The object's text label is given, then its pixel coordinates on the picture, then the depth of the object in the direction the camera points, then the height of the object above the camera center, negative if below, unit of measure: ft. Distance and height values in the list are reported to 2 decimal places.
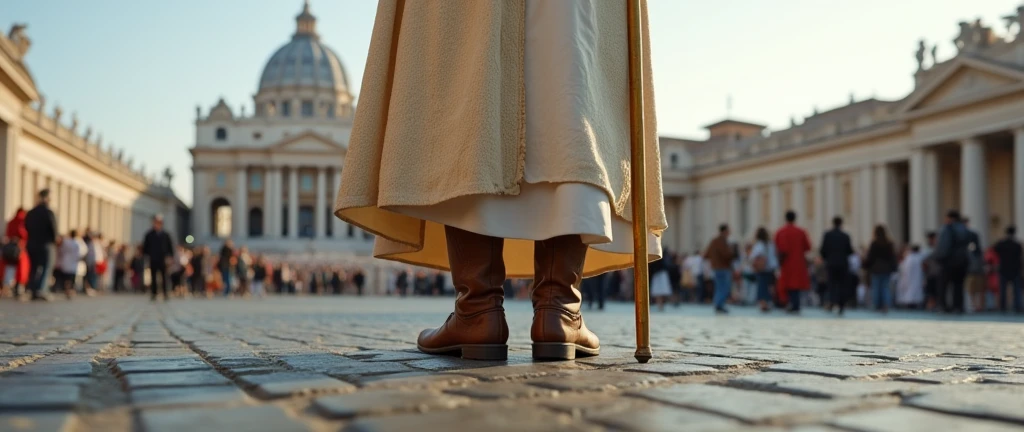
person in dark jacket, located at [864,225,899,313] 60.08 +0.56
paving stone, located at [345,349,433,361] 11.88 -1.08
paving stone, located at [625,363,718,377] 9.94 -1.02
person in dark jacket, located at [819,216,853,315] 53.52 +0.92
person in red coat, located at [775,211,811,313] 52.03 +0.65
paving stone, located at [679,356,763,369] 11.02 -1.05
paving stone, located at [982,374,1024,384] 9.68 -1.06
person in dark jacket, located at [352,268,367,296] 147.84 -1.52
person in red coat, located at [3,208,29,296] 59.72 +2.07
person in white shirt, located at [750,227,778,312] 55.83 +0.49
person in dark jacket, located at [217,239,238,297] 92.94 +0.49
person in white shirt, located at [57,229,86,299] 66.64 +0.71
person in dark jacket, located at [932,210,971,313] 55.42 +1.26
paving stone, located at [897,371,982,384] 9.60 -1.06
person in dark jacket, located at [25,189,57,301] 53.42 +1.72
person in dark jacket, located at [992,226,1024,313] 60.64 +0.79
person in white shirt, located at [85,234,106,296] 80.48 +0.95
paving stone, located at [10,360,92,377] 9.61 -1.03
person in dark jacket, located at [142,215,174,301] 61.96 +1.31
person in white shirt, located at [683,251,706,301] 87.71 -0.15
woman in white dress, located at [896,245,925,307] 69.67 -0.62
